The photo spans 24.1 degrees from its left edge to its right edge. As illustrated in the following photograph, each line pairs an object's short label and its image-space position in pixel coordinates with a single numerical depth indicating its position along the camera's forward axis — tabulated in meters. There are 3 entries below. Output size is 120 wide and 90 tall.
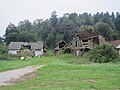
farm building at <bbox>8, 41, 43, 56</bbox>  82.10
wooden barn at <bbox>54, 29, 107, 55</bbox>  56.44
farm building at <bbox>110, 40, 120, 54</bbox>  56.07
